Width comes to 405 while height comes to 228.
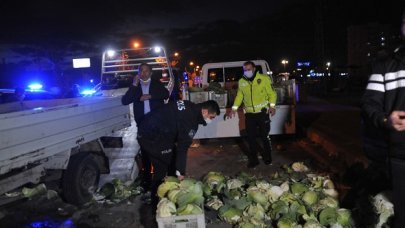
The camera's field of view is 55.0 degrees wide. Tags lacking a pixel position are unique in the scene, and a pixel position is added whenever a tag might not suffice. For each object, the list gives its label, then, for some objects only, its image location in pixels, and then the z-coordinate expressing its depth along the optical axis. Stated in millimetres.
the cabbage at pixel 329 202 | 4581
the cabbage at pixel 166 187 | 4195
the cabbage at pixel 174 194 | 3879
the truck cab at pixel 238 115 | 9328
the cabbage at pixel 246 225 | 4207
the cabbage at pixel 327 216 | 4125
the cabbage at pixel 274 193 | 4820
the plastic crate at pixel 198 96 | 9461
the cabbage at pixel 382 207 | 3629
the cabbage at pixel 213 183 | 4946
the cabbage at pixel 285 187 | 5056
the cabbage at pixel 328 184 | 5207
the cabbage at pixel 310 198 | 4629
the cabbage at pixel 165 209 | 3568
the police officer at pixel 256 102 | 7551
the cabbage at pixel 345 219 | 4107
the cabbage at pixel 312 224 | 3996
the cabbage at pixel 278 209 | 4379
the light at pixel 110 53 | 11352
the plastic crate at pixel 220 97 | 9445
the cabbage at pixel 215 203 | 4750
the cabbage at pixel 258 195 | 4711
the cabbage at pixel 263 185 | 4986
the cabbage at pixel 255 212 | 4453
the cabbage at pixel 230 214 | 4488
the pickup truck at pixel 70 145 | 4547
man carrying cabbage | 4855
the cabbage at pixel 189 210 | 3580
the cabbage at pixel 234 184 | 5168
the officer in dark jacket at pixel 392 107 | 2764
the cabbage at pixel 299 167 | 6993
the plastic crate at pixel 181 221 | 3484
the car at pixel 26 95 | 12181
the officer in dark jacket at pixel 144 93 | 6793
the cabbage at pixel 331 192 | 5039
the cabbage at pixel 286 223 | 4118
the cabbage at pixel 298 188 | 4934
